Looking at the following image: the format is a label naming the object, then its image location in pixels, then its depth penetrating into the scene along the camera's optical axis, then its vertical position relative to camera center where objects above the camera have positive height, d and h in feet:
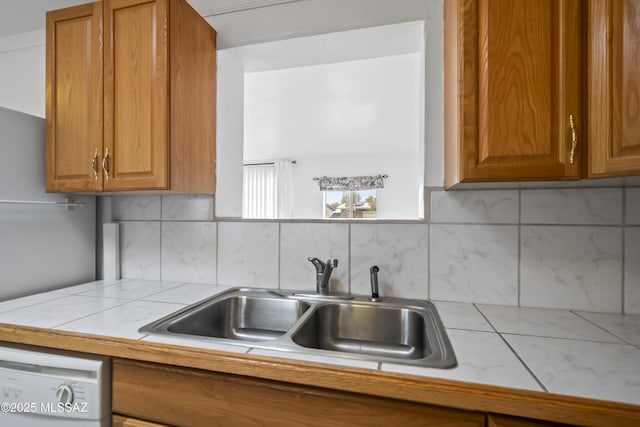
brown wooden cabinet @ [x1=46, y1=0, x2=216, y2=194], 3.71 +1.54
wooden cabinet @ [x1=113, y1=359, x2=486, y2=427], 2.05 -1.47
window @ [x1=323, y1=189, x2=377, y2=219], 16.39 +0.47
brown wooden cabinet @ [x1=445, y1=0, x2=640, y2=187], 2.43 +1.11
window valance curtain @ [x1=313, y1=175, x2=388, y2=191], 15.92 +1.65
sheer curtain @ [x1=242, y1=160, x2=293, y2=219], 16.57 +1.32
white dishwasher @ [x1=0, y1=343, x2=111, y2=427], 2.61 -1.62
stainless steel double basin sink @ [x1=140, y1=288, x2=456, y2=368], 3.19 -1.34
